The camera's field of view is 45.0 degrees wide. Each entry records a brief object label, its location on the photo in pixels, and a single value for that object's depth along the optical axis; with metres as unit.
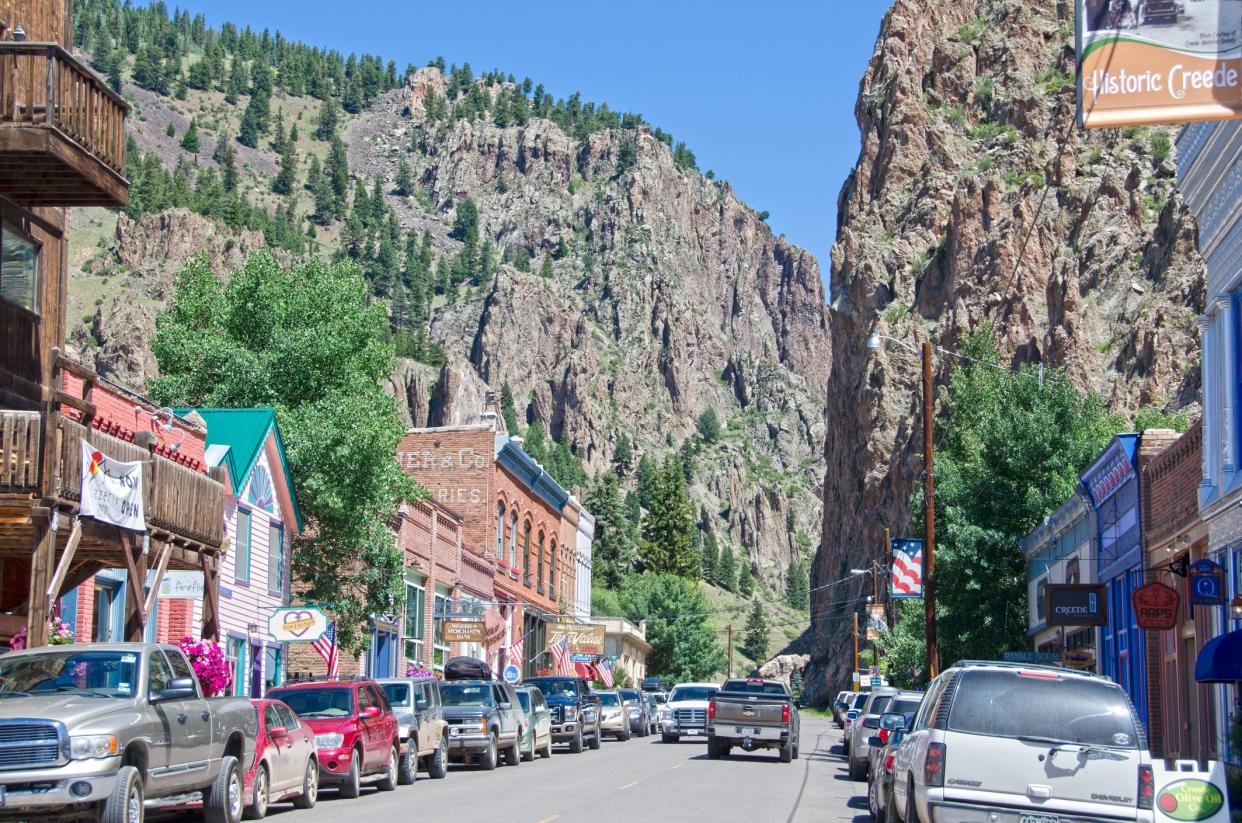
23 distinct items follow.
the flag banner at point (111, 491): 19.73
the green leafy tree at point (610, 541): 140.88
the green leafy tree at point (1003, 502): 39.44
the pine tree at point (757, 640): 172.88
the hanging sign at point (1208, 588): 21.72
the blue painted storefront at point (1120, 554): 29.34
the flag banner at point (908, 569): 34.69
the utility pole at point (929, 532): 32.66
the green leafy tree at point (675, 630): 100.62
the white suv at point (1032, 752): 12.55
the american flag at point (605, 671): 72.38
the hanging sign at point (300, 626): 28.62
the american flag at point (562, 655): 60.91
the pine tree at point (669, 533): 141.25
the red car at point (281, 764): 17.89
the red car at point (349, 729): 21.91
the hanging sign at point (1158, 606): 23.97
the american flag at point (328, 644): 37.09
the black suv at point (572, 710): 38.28
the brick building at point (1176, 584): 24.69
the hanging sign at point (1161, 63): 12.84
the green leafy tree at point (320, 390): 36.06
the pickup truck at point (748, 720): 33.25
